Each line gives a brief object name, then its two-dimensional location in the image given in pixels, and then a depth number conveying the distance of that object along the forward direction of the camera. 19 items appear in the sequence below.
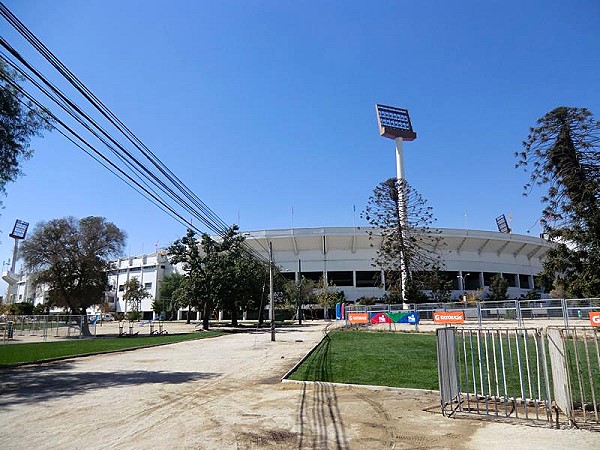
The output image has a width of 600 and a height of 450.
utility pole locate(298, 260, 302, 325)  59.51
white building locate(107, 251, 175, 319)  97.94
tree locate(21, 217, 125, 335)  38.19
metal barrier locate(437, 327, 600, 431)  6.62
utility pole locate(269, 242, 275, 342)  27.67
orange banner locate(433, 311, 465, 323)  30.09
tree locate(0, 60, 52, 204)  15.04
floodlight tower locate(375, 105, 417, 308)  79.50
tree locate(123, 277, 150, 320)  88.44
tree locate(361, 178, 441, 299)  47.66
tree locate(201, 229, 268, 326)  43.56
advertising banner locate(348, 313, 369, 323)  34.72
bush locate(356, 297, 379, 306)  68.46
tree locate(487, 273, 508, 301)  72.38
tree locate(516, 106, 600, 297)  23.48
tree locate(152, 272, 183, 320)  84.44
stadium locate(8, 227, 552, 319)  80.06
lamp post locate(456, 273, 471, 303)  80.88
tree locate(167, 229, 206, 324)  43.50
